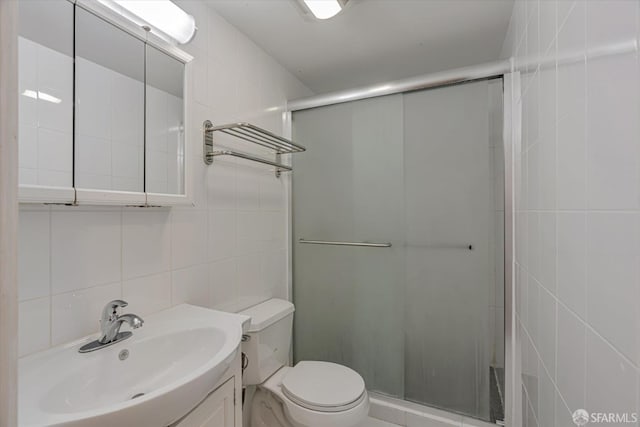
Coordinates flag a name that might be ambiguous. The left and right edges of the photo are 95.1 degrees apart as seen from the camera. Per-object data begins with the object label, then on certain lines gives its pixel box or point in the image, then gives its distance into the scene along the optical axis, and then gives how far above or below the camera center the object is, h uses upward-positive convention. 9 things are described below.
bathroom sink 0.60 -0.41
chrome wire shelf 1.32 +0.39
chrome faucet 0.87 -0.32
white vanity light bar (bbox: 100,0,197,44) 1.01 +0.75
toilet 1.27 -0.82
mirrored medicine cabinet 0.78 +0.33
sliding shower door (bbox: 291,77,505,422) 1.53 -0.16
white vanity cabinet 0.84 -0.60
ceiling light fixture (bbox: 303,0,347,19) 1.29 +0.93
